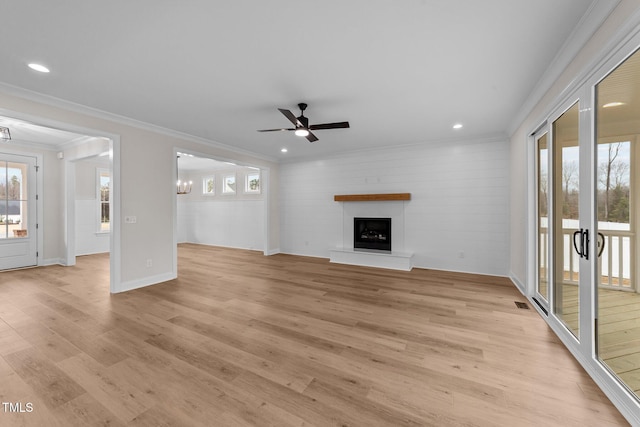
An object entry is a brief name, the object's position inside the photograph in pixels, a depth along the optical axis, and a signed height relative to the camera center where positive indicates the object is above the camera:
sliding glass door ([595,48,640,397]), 1.82 -0.07
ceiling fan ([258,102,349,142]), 3.39 +1.17
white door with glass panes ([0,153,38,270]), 5.16 +0.03
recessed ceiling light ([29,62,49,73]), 2.51 +1.45
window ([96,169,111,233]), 6.93 +0.37
